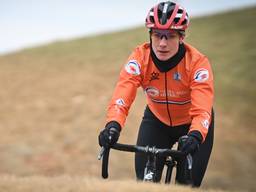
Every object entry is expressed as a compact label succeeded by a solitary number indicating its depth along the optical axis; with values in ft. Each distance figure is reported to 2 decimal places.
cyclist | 48.91
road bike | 45.32
